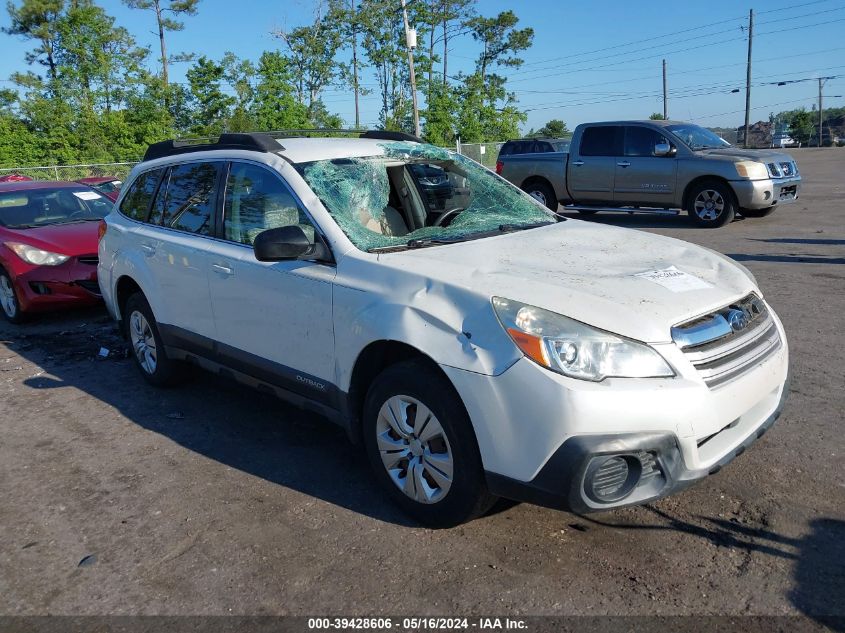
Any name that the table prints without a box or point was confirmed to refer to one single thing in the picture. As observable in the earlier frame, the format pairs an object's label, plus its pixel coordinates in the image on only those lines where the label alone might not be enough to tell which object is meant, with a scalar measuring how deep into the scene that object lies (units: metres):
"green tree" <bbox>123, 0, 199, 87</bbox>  45.81
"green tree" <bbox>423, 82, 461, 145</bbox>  39.50
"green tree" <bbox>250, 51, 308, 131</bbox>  37.38
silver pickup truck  12.52
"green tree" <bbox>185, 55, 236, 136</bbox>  39.56
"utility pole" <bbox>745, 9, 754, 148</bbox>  50.72
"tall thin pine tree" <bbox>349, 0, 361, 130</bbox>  45.62
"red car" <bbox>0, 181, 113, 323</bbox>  7.76
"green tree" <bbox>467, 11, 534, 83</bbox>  52.09
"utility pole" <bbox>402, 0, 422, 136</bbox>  24.34
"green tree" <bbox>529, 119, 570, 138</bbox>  66.21
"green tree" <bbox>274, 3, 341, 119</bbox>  45.62
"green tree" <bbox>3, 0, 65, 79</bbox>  44.69
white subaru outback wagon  2.88
